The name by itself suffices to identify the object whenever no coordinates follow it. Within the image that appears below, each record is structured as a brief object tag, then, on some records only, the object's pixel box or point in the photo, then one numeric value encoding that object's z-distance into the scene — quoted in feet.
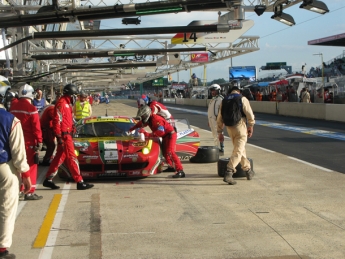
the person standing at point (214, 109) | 40.99
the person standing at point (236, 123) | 29.19
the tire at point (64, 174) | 30.50
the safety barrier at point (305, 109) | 85.66
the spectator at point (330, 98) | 104.63
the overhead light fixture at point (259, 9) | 39.50
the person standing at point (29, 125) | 26.25
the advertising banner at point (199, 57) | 106.63
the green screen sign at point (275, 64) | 409.08
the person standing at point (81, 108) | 55.83
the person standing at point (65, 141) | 28.19
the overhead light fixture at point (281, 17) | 41.73
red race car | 30.04
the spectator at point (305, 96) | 102.40
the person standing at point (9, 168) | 16.25
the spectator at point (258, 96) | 142.69
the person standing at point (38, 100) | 54.29
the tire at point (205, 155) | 38.17
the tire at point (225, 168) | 31.65
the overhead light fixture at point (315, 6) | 35.88
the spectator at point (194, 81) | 310.82
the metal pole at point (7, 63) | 51.62
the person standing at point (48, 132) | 37.17
